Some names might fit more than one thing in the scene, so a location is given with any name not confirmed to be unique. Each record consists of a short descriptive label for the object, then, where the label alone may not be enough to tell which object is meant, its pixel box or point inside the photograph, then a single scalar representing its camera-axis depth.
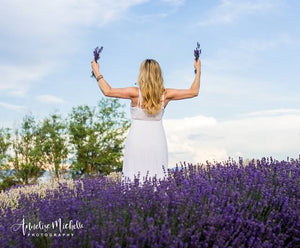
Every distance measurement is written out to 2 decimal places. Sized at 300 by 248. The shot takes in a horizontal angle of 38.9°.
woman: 4.99
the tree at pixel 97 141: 12.55
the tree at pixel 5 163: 14.32
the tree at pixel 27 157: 13.56
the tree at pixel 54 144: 13.20
